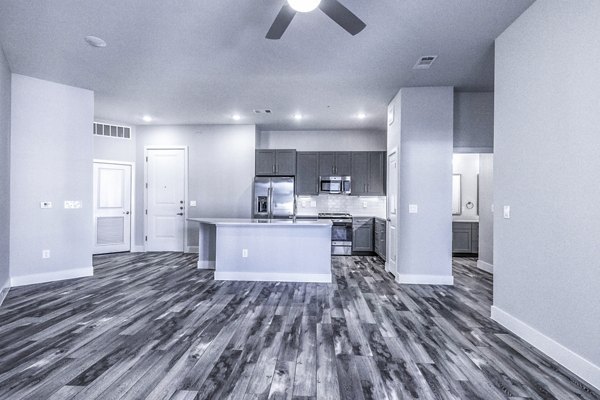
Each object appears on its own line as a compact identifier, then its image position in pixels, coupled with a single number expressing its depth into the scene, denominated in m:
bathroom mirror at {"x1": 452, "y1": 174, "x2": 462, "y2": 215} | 6.65
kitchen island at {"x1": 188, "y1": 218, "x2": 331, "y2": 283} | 4.38
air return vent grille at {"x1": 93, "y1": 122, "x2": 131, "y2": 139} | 6.29
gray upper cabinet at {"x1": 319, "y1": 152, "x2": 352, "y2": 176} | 6.79
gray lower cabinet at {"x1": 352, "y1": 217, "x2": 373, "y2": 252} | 6.53
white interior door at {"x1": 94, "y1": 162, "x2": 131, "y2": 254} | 6.29
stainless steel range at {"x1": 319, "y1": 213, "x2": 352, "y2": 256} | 6.46
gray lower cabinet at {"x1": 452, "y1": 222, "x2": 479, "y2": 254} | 6.41
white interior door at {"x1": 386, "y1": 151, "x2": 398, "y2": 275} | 4.61
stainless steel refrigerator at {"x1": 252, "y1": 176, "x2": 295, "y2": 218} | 6.39
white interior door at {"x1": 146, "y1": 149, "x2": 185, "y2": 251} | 6.69
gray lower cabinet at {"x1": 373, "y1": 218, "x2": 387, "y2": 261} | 5.90
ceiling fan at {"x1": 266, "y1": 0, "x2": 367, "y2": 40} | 2.08
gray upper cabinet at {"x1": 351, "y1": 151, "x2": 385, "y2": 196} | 6.73
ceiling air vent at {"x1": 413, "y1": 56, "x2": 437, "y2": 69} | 3.48
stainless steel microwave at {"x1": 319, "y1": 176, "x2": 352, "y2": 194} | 6.75
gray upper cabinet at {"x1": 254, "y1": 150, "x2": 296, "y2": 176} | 6.61
